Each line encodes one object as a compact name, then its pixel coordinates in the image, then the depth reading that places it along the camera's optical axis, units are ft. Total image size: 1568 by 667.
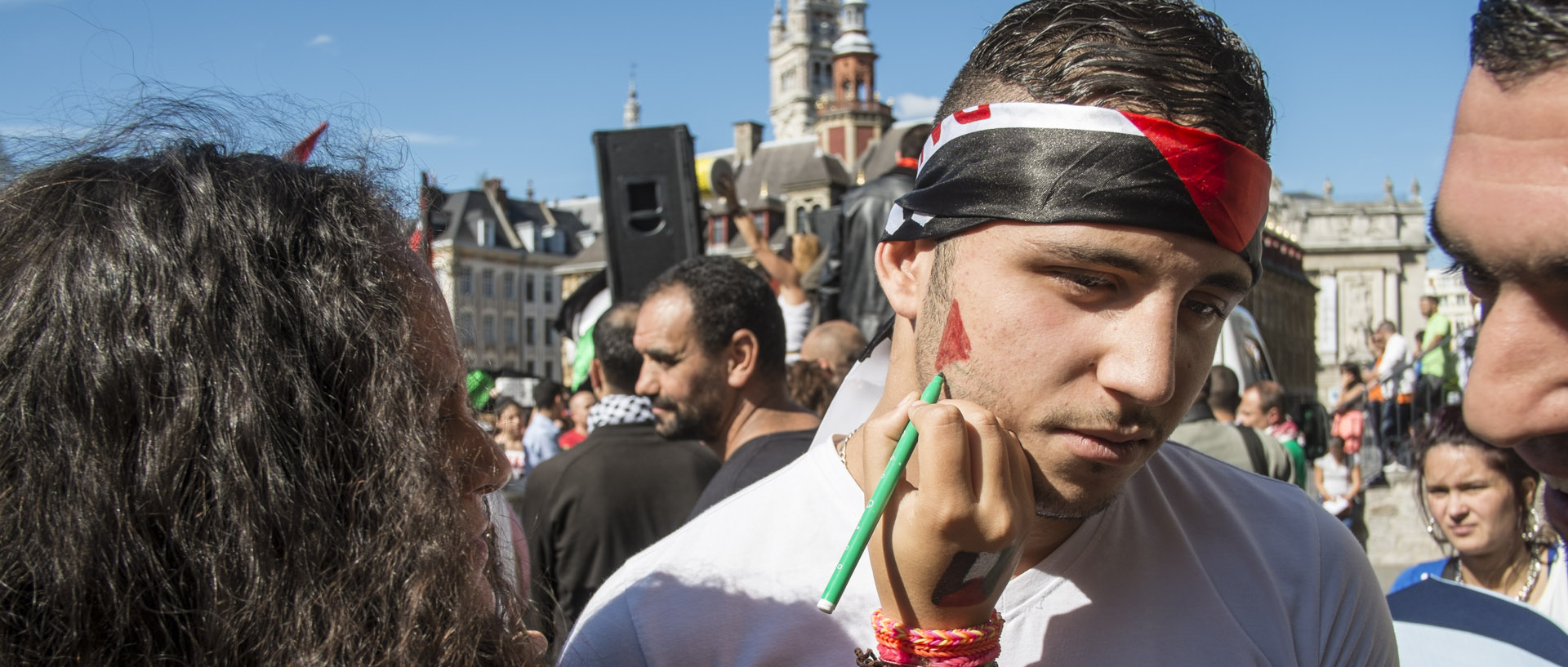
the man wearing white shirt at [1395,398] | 46.32
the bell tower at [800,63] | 374.43
